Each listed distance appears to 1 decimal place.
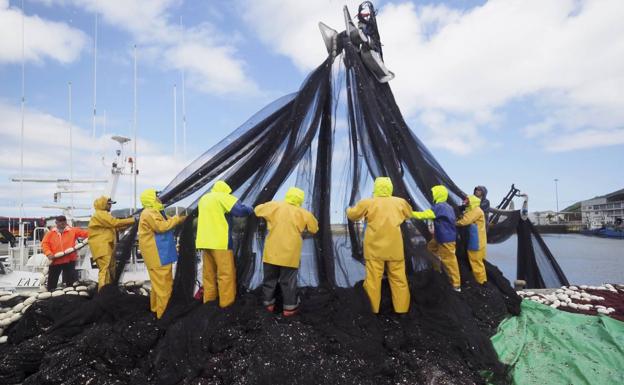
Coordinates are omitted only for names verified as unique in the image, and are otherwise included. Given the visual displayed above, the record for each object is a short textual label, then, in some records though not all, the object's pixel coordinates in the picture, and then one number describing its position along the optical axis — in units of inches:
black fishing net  132.3
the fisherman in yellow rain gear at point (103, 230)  210.2
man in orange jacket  280.1
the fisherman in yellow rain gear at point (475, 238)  199.5
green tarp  131.9
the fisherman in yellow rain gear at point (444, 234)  180.1
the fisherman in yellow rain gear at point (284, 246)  159.3
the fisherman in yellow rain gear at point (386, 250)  157.6
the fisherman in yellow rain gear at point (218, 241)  164.1
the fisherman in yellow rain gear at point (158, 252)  171.5
